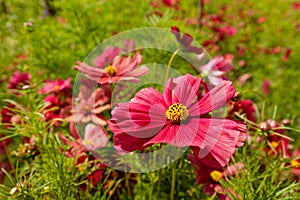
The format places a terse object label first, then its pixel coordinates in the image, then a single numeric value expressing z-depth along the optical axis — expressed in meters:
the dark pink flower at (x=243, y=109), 0.66
